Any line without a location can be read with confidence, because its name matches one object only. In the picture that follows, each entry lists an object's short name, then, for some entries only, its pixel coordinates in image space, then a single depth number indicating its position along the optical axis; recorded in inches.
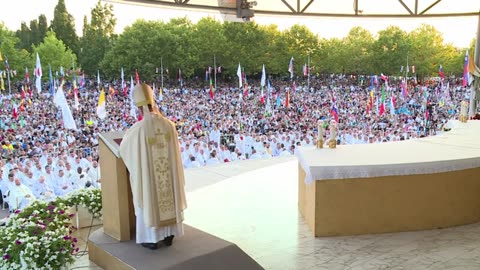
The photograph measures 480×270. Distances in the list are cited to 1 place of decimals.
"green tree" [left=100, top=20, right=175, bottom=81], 1482.5
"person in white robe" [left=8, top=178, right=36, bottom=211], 285.4
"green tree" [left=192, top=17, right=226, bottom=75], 1546.5
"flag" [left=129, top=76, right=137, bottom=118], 660.1
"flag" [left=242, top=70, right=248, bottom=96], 1290.6
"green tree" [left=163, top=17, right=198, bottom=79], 1517.0
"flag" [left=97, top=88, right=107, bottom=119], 488.4
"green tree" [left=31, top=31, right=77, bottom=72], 1459.2
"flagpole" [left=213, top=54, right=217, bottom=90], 1554.9
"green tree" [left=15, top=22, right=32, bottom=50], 1729.8
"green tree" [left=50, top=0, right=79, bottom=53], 1756.9
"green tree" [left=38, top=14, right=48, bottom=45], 1770.4
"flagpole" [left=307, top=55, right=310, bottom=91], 1521.3
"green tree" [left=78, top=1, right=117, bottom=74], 1620.3
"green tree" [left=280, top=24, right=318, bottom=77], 1615.4
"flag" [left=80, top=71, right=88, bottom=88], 1376.7
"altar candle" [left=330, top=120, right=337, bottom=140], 213.0
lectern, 147.9
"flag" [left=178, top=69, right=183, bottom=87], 1489.9
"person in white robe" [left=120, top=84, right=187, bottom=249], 138.1
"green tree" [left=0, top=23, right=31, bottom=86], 1355.8
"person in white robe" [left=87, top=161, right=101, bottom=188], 362.0
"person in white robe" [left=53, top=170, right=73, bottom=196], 342.0
